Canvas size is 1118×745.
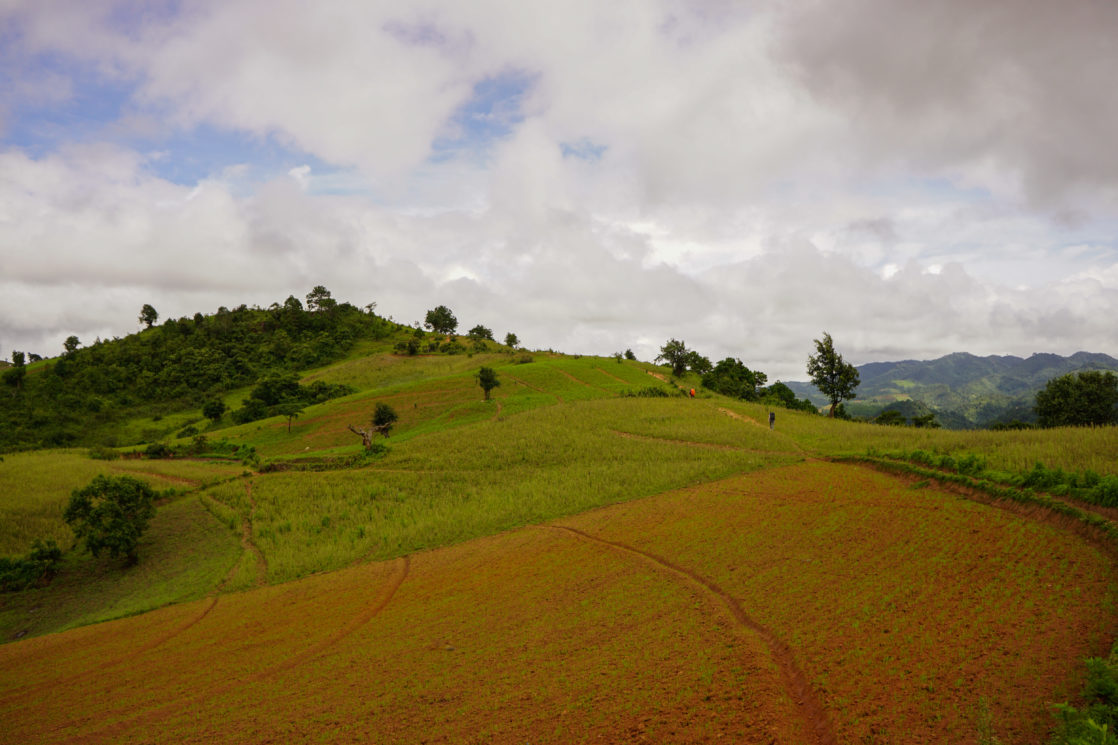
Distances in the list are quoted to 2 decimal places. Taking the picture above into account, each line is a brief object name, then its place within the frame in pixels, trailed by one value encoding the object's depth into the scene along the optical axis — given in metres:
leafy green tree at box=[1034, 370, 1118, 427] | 37.72
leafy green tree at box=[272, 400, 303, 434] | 44.91
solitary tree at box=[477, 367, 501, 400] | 47.25
